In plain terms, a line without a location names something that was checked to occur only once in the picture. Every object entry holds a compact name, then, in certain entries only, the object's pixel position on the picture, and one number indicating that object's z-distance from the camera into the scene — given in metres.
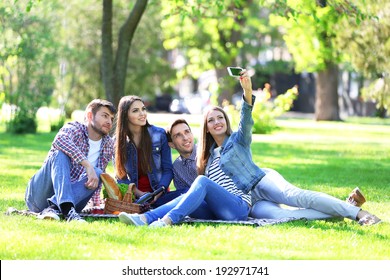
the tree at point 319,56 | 71.22
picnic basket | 17.96
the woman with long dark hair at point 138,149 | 18.91
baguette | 17.98
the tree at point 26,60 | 49.78
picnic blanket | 17.43
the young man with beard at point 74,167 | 17.72
